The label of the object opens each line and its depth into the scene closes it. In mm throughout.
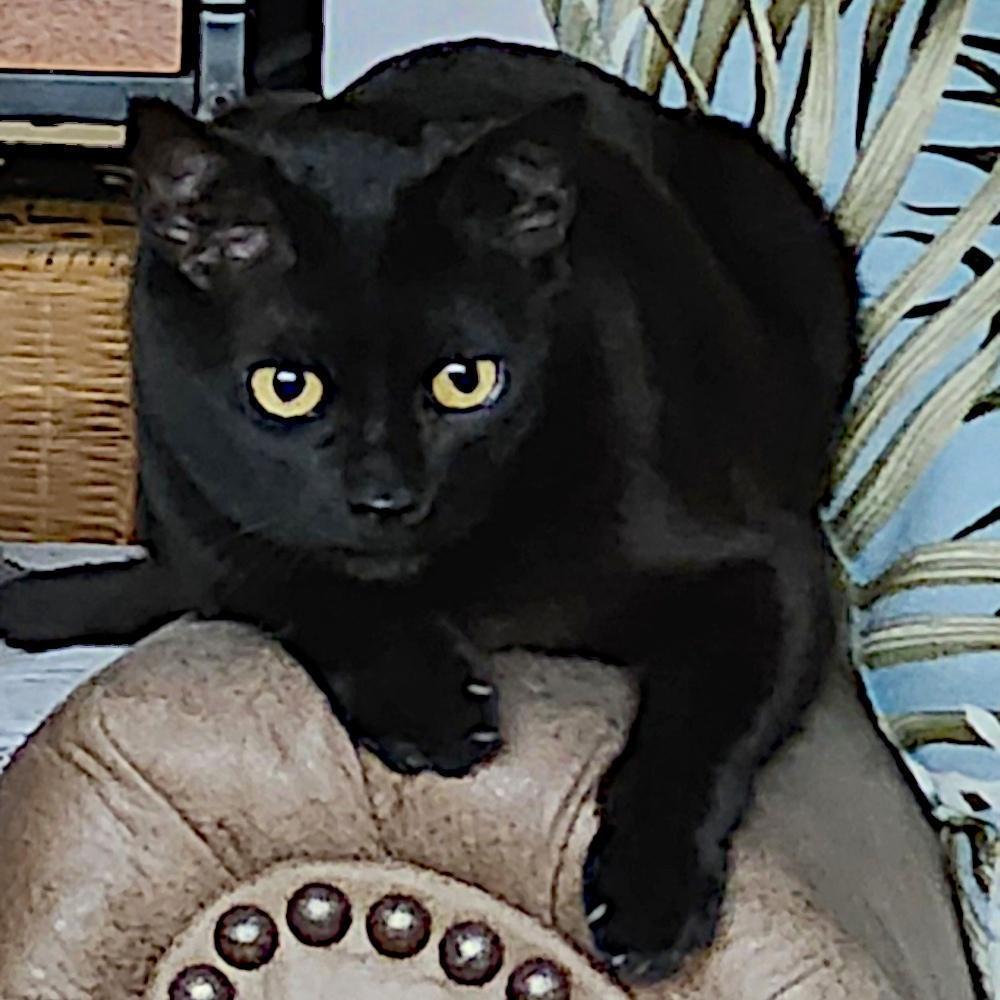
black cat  786
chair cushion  745
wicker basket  1314
